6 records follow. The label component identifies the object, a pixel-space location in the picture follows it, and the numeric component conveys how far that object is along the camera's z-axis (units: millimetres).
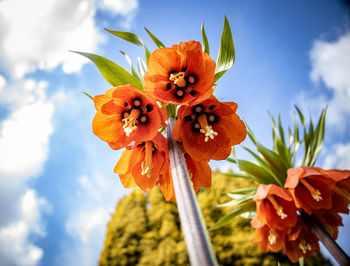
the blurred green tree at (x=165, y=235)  3196
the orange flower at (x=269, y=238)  296
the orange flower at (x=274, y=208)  269
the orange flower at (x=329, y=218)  296
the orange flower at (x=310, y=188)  266
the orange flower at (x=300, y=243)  301
